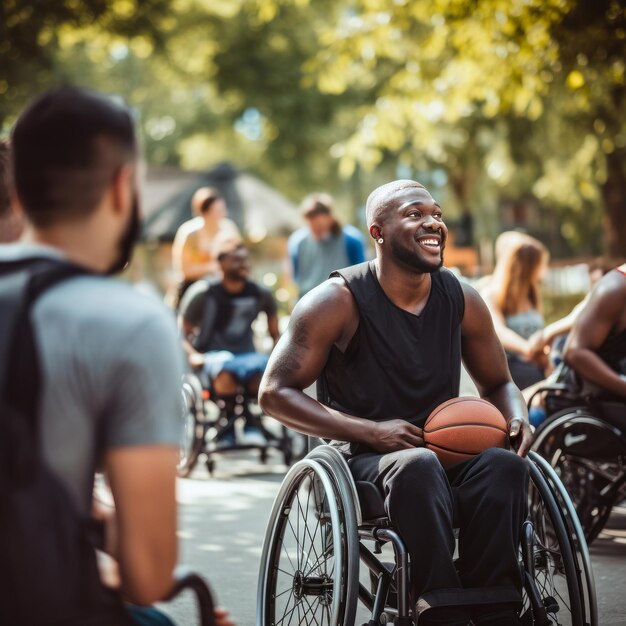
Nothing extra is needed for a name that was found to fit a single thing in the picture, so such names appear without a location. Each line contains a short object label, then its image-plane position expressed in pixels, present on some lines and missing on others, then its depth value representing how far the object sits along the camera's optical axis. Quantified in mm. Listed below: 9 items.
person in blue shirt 10867
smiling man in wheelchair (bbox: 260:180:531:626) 4078
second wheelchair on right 6383
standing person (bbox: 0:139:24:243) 3623
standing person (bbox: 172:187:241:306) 11164
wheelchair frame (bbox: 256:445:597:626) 3922
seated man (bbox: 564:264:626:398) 6262
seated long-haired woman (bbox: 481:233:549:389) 8602
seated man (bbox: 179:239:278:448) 9906
